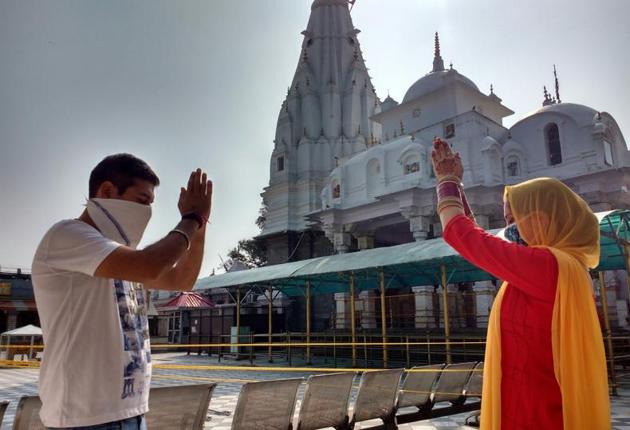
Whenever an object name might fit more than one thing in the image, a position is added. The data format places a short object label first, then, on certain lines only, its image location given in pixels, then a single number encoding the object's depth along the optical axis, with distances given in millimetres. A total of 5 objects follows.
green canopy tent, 10984
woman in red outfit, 2133
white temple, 17766
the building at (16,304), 31953
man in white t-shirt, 1661
